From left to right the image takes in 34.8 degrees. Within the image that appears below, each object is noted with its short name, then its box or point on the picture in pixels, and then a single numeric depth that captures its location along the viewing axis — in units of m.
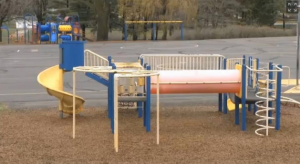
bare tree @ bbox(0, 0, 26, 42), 47.75
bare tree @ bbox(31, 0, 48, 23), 61.89
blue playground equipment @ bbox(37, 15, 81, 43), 37.53
